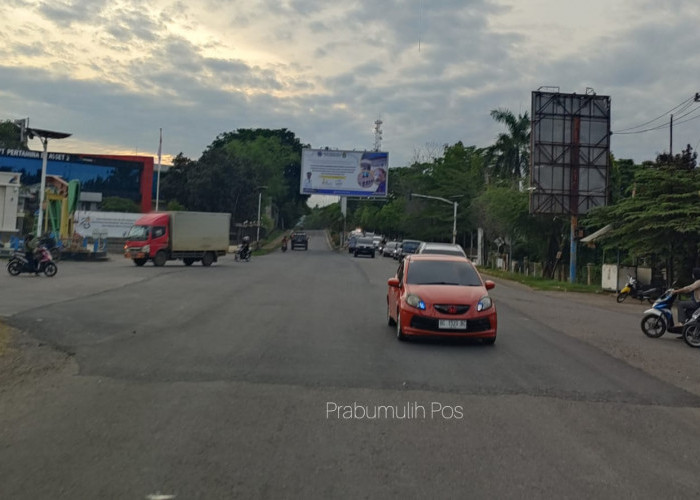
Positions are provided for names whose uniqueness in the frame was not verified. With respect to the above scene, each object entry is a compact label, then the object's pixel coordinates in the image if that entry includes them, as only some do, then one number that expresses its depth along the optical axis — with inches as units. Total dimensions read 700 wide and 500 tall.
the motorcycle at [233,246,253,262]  1658.5
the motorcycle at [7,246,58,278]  936.3
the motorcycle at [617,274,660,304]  912.3
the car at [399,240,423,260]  1994.0
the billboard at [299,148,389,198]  2522.1
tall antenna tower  4244.6
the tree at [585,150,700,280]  893.2
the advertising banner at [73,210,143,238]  2176.4
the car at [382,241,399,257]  2501.5
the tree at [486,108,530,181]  2253.9
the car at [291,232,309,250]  2878.9
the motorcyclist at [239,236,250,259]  1657.2
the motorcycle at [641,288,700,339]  518.1
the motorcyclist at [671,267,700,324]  501.4
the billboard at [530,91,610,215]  1283.2
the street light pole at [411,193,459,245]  2276.3
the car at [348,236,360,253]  2445.6
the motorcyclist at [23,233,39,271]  934.4
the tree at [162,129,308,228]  2743.6
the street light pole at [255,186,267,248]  2520.2
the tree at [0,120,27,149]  2795.3
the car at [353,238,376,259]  2330.2
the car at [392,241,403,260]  2173.2
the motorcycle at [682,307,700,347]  488.4
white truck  1279.5
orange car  425.7
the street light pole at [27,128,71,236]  1275.8
